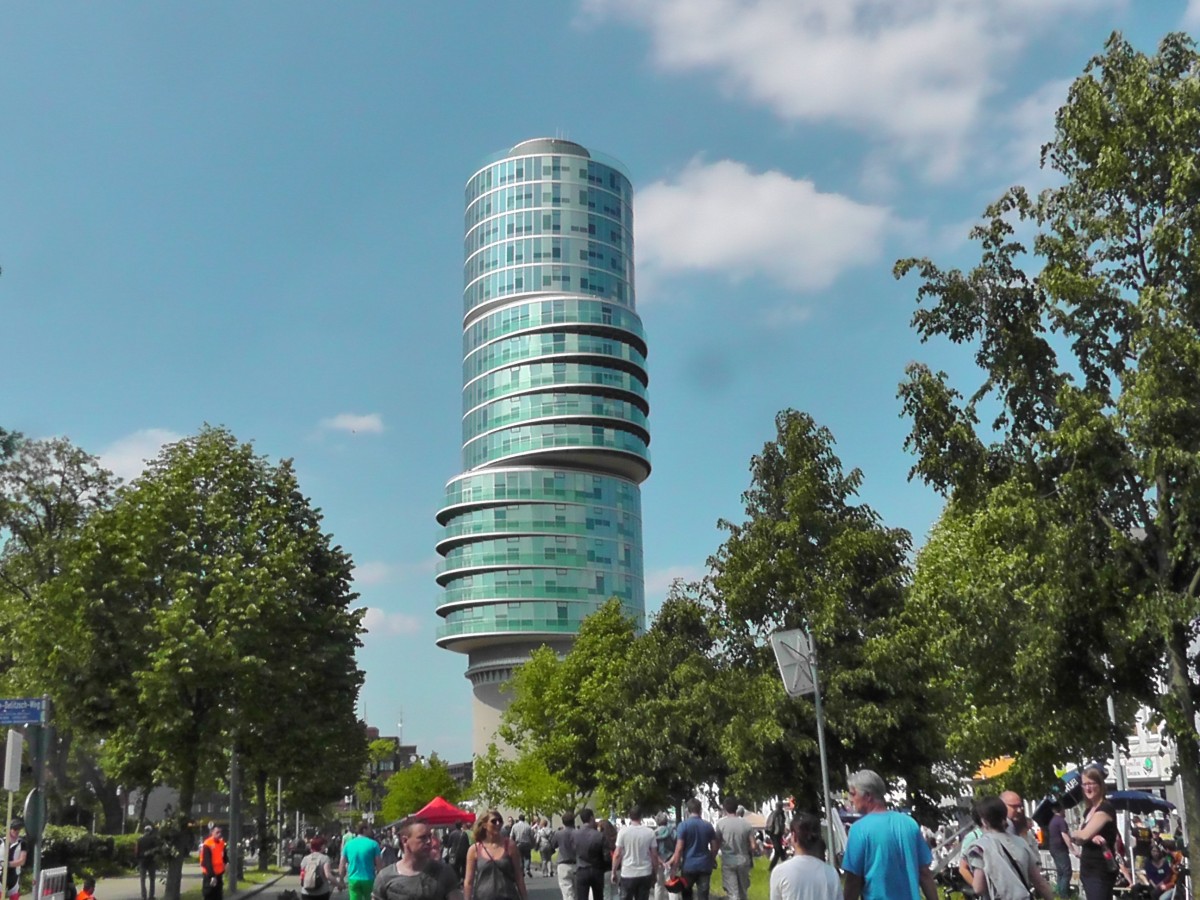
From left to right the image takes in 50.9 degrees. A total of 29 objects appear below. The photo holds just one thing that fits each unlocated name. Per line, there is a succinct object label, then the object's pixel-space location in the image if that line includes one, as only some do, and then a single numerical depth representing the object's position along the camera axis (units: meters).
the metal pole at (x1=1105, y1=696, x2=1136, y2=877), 25.10
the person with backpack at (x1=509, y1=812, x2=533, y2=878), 33.47
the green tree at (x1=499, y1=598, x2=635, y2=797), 54.16
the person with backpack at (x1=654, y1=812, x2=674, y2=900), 19.72
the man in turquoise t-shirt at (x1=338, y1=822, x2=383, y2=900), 14.57
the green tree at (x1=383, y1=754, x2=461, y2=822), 128.88
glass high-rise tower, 115.25
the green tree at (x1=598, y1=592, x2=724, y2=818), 39.00
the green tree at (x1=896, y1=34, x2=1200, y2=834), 14.29
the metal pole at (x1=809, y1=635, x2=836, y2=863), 12.09
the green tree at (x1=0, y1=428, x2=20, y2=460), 21.97
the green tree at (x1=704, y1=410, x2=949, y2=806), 21.25
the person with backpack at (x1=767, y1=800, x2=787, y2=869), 22.12
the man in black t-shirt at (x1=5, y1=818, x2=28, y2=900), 18.16
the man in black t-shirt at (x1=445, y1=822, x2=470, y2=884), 22.04
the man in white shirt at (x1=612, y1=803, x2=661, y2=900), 15.52
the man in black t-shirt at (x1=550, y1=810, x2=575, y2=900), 17.52
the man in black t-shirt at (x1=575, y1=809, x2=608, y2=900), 16.94
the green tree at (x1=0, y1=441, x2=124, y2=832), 42.84
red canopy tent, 25.68
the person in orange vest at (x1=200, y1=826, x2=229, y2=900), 22.94
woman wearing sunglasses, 10.42
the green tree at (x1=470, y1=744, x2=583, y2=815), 67.00
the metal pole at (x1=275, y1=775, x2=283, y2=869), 47.88
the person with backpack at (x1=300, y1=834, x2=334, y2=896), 16.36
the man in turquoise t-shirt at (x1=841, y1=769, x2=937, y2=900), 7.20
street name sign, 15.41
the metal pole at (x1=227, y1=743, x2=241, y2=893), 33.72
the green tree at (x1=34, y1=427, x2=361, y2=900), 28.91
